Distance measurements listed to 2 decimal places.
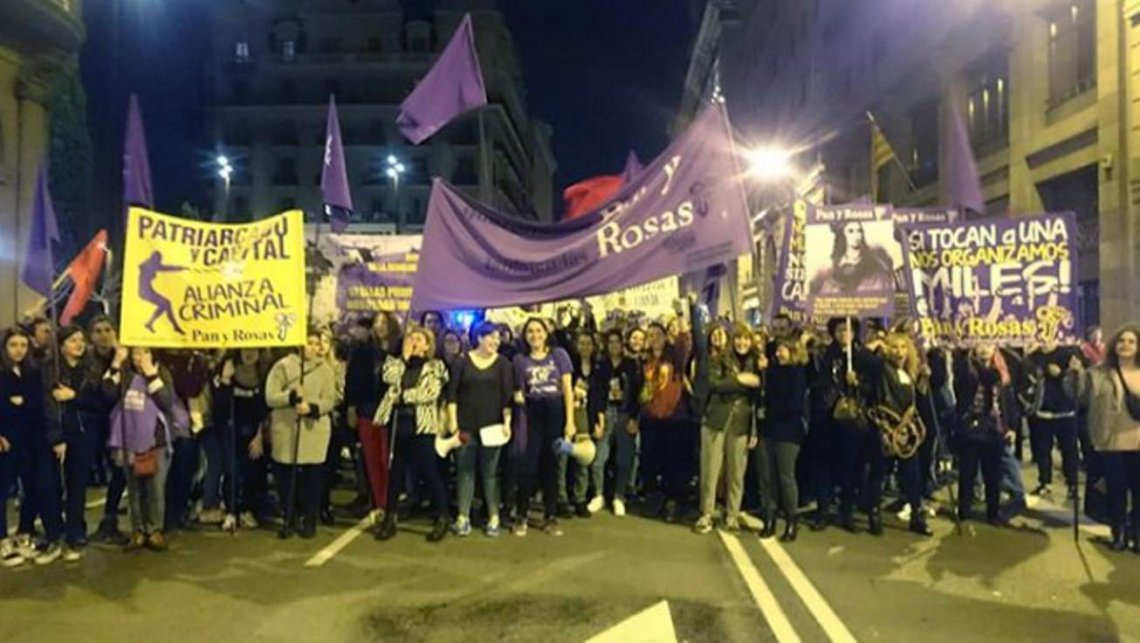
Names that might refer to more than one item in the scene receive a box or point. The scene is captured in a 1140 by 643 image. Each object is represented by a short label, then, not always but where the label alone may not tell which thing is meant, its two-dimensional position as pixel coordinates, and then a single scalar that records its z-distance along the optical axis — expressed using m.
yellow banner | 8.47
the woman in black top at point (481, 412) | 9.01
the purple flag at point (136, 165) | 11.62
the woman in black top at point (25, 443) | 8.12
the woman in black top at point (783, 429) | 8.87
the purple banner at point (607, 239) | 8.45
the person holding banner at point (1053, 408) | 10.91
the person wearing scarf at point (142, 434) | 8.45
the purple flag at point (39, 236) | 11.56
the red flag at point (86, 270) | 13.69
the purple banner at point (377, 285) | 15.62
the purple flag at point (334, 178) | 13.35
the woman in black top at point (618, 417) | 10.20
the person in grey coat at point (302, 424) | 8.95
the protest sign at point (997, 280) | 9.19
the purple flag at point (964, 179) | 11.94
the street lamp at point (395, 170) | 78.12
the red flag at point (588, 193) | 15.86
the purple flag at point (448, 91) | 10.57
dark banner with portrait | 9.91
